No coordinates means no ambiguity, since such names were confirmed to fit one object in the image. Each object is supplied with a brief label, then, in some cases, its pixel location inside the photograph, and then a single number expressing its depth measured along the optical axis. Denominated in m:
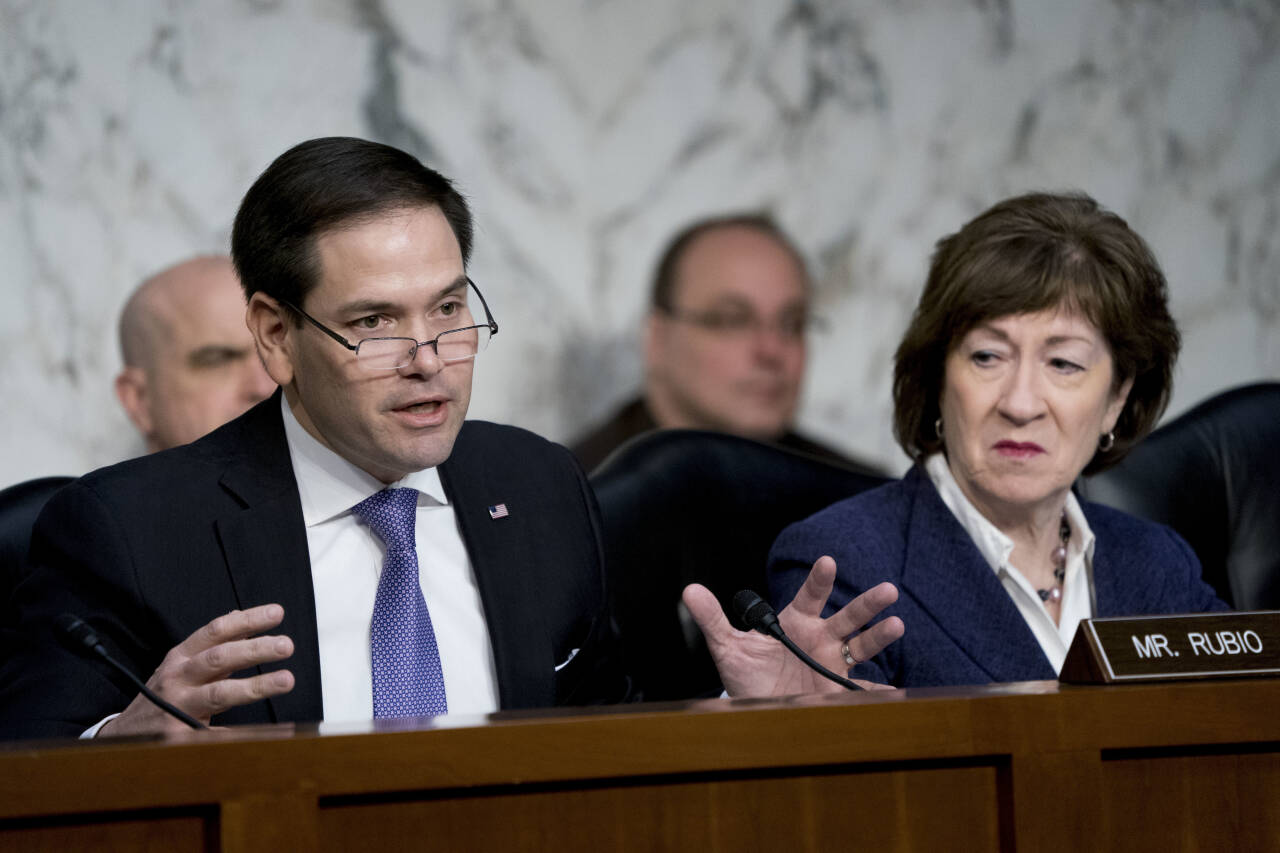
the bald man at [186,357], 5.26
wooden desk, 4.00
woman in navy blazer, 4.66
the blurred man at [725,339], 5.52
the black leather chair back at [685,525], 4.81
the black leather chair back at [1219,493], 5.05
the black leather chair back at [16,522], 4.63
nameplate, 4.10
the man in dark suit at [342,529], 4.43
